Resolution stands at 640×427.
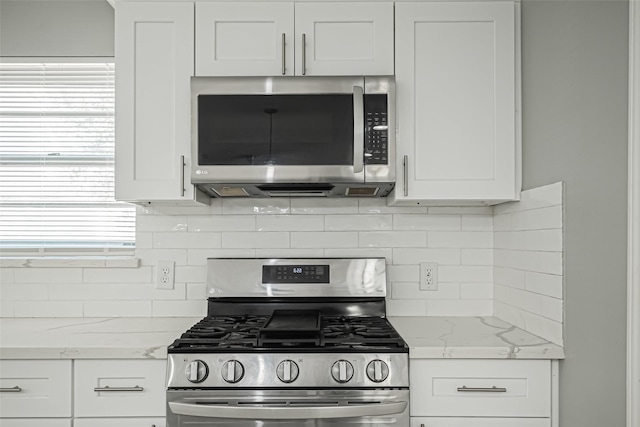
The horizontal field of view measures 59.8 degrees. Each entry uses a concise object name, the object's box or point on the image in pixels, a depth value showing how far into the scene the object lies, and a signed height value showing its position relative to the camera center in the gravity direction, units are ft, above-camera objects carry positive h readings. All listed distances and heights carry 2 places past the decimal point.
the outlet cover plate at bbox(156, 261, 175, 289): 8.36 -0.97
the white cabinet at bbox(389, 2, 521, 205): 7.20 +1.46
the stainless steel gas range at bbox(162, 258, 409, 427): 5.88 -1.79
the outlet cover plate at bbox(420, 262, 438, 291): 8.34 -0.97
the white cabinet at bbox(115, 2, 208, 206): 7.25 +1.42
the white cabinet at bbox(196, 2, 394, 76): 7.25 +2.29
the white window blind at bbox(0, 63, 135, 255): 8.55 +0.75
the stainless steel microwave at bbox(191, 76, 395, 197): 6.97 +1.05
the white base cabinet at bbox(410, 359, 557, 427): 6.22 -2.01
